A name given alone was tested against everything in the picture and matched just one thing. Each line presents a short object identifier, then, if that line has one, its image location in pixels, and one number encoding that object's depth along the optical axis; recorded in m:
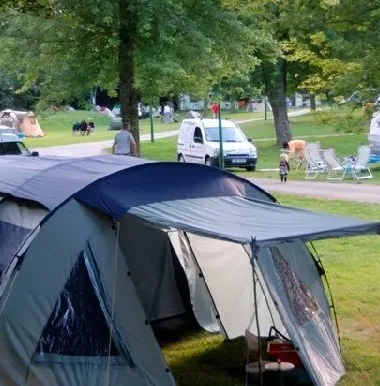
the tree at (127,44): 16.81
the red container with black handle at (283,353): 6.99
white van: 25.69
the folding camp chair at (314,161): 23.12
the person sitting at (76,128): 50.97
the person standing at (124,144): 18.20
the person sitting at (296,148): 26.34
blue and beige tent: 6.52
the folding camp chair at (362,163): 22.47
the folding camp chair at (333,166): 22.73
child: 21.36
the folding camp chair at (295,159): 26.19
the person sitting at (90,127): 50.81
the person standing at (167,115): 61.28
